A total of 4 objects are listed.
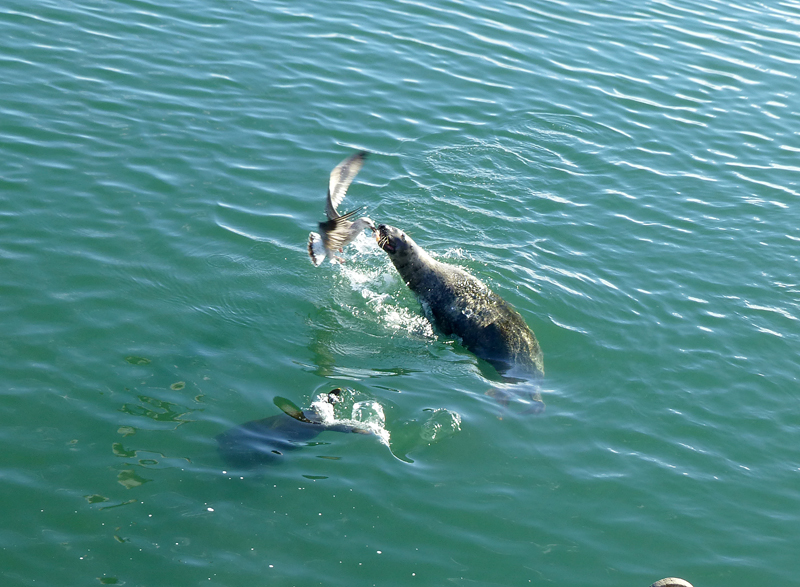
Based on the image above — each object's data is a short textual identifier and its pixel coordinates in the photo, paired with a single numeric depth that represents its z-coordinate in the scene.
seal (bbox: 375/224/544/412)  9.45
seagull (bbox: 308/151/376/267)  8.40
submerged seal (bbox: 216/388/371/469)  7.64
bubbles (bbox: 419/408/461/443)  8.24
